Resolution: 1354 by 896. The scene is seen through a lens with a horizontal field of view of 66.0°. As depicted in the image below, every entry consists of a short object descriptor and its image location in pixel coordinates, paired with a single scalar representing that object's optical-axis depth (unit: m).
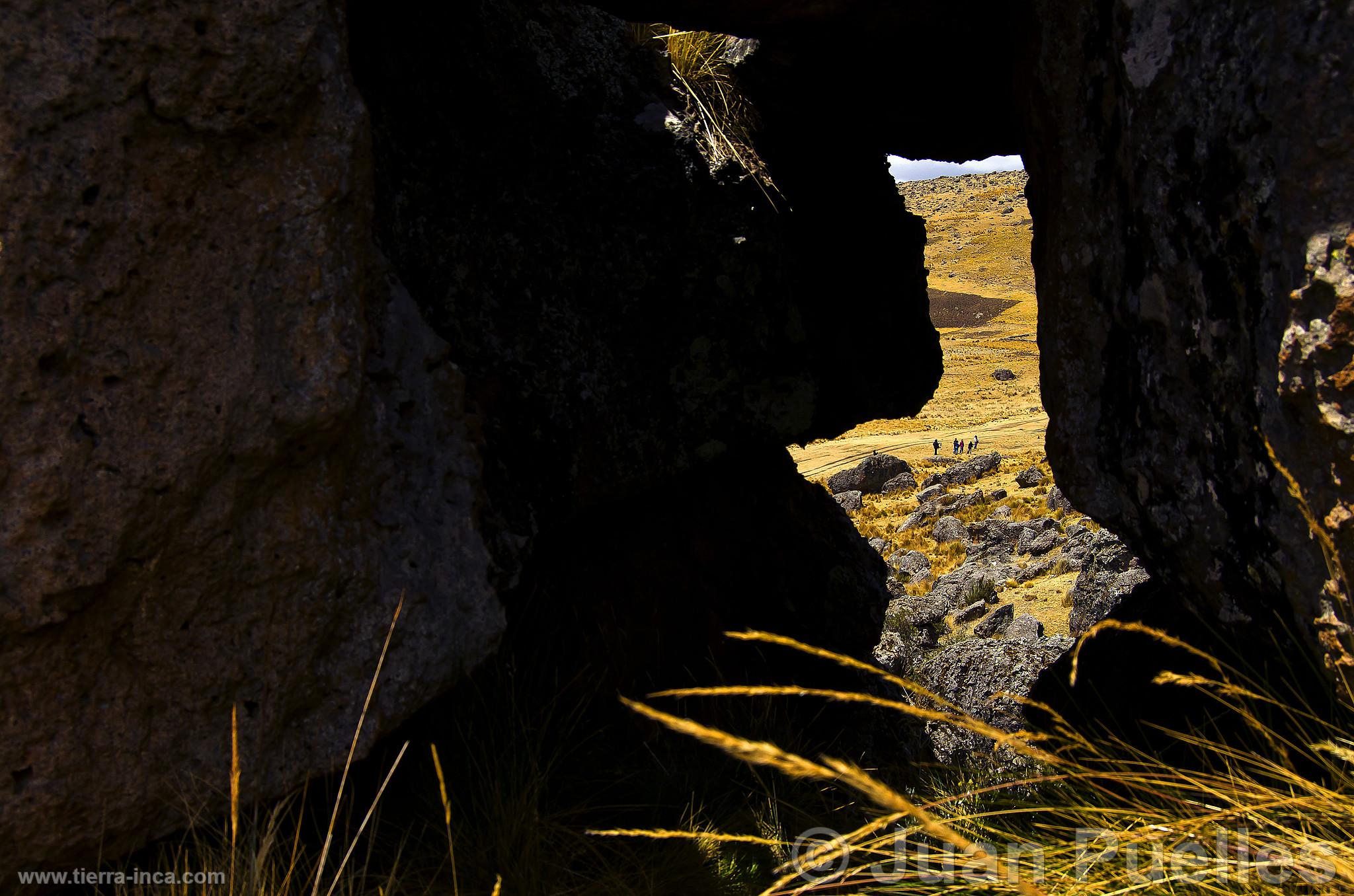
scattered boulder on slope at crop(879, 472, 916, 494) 19.75
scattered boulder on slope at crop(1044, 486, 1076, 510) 14.27
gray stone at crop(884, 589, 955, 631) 9.45
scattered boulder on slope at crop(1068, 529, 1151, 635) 7.15
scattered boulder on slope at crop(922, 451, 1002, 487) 19.09
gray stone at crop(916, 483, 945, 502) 18.08
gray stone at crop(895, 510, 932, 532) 16.22
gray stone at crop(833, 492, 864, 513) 18.84
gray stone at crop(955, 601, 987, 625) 9.59
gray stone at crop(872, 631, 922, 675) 6.87
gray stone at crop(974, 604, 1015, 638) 8.95
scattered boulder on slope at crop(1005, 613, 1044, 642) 8.38
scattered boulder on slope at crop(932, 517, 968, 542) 14.60
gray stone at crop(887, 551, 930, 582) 13.00
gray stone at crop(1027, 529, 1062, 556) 12.23
